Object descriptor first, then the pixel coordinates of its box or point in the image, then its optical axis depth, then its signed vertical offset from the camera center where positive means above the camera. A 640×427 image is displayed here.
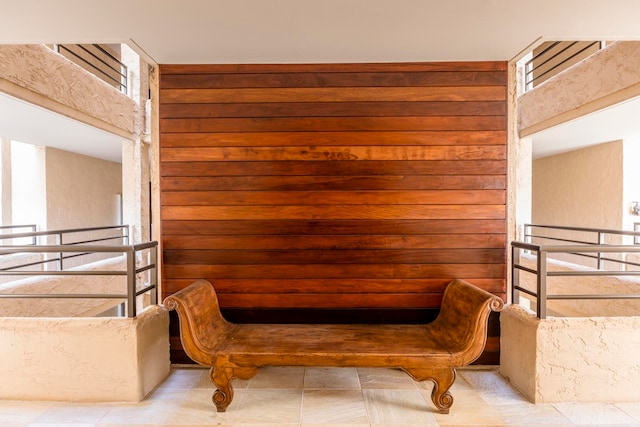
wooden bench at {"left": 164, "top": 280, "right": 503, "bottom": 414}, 2.03 -0.86
